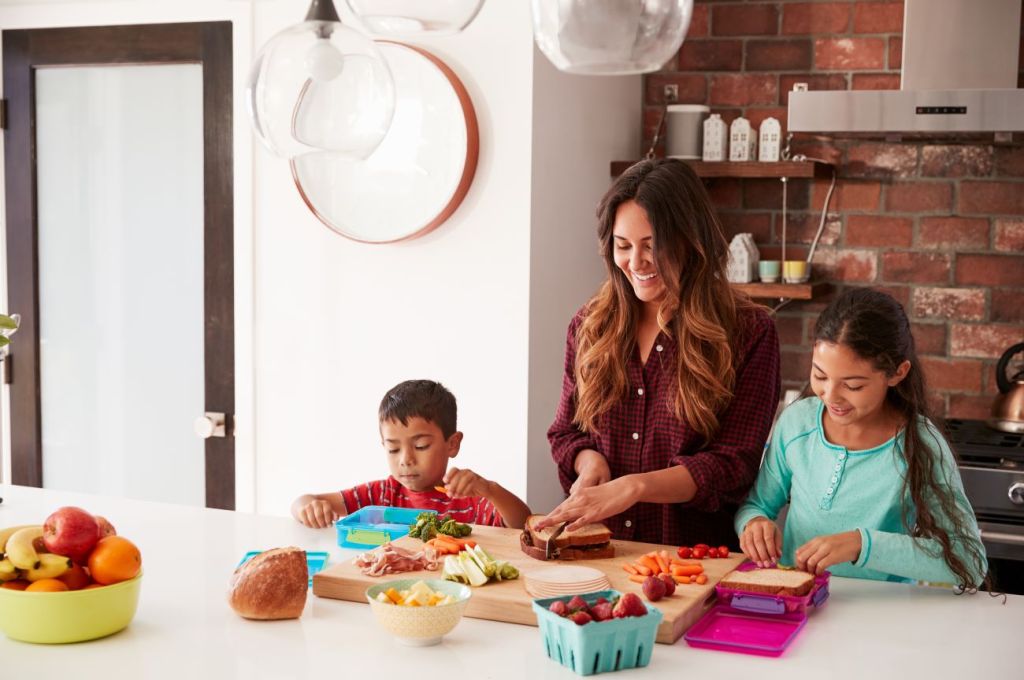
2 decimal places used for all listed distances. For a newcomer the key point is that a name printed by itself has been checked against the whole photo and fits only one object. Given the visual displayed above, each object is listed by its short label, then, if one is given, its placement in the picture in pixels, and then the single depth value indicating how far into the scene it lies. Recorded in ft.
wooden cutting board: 5.34
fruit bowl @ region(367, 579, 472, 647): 5.04
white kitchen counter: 4.89
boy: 7.37
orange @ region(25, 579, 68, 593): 5.13
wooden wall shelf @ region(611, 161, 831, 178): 10.86
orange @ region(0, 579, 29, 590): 5.20
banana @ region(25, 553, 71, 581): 5.16
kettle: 10.13
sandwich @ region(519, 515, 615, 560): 6.20
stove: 9.16
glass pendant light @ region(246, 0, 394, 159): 4.46
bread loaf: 5.38
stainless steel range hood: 9.55
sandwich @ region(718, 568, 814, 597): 5.49
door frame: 11.06
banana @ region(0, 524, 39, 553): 5.34
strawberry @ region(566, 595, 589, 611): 4.90
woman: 6.98
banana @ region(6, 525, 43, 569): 5.14
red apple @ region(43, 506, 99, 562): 5.15
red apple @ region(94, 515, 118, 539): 5.39
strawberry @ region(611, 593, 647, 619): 4.85
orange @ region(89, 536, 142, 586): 5.21
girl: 6.06
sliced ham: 5.88
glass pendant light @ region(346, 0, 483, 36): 4.15
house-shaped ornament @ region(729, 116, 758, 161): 11.21
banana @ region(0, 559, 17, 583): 5.20
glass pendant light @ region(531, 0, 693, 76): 4.08
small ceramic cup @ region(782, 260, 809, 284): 11.02
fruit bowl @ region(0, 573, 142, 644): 5.10
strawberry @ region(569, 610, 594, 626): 4.77
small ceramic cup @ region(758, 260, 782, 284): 11.09
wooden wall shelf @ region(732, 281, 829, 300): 10.87
